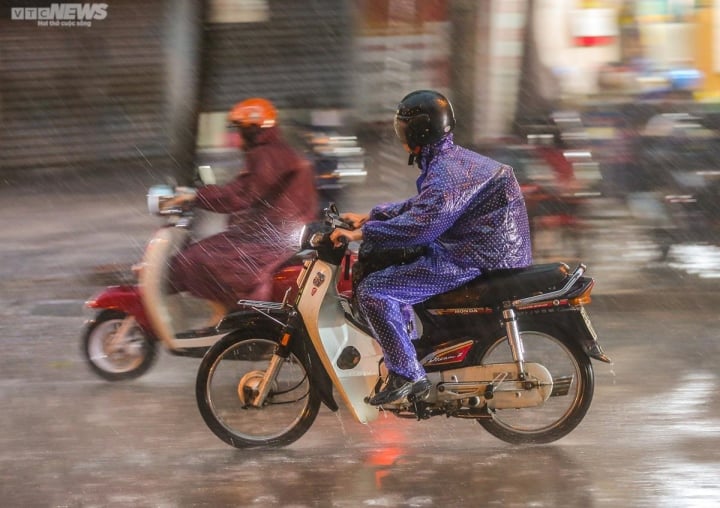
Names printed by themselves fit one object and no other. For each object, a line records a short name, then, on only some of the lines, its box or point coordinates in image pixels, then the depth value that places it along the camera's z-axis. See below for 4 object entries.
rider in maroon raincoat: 12.31
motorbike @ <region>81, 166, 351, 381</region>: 12.18
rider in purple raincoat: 9.33
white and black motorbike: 9.67
